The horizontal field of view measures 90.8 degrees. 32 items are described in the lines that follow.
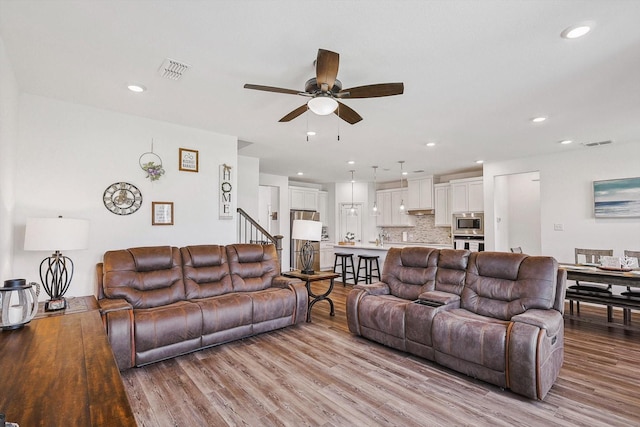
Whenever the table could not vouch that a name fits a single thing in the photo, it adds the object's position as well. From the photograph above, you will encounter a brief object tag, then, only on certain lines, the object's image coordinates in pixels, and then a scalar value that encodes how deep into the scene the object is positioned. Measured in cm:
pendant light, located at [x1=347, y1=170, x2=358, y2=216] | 881
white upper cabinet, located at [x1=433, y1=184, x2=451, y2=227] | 758
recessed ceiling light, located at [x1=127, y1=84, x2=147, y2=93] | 304
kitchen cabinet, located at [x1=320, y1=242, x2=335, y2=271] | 878
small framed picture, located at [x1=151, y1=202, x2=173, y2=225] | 398
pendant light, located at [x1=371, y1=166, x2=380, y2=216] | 898
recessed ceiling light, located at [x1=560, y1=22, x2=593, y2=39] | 207
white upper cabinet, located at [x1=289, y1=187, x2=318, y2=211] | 846
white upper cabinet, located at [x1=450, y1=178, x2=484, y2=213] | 689
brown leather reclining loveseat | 241
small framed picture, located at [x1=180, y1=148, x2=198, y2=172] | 423
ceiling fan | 224
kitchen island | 631
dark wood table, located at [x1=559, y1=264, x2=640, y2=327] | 341
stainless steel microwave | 697
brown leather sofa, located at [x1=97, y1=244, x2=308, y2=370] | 283
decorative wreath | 392
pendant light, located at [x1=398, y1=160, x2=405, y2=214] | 759
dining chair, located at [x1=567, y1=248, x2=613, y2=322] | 398
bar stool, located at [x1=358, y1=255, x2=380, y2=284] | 637
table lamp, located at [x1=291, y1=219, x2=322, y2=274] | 427
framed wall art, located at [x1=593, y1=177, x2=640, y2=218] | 488
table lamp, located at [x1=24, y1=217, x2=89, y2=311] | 261
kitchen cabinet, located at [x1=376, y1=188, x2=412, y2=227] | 854
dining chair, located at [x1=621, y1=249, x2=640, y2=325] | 370
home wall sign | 457
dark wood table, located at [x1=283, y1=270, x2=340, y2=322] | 430
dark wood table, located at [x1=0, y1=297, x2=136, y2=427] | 91
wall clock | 368
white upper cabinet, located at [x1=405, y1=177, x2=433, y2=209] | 792
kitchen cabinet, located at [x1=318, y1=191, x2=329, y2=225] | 922
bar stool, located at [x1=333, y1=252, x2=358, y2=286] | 670
